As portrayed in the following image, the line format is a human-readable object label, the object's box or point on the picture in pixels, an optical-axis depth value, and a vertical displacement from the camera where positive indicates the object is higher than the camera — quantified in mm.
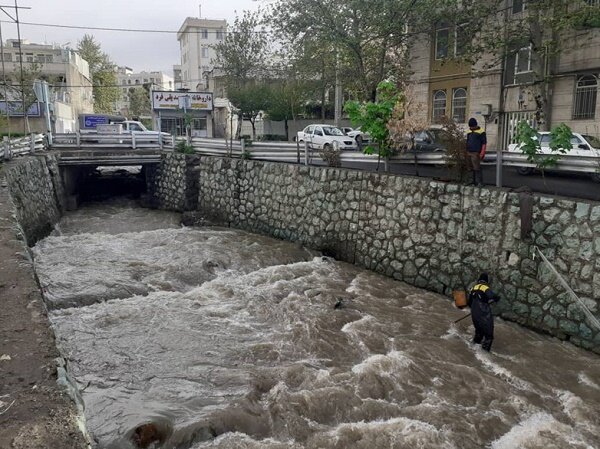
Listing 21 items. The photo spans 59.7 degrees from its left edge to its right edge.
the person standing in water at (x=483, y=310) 8008 -2616
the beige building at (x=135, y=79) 107750 +13701
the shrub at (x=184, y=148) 19906 -327
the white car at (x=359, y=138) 20658 +46
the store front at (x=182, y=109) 38147 +2213
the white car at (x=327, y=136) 21391 +136
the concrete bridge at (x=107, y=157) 19891 -671
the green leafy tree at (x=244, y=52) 40500 +6754
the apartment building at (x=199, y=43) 67250 +12280
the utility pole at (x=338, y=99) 30897 +2576
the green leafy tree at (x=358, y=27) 22531 +4952
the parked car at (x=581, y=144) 14320 -145
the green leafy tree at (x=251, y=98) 36469 +2841
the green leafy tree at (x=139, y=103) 81625 +5634
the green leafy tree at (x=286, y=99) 36000 +2764
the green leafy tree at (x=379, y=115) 12188 +557
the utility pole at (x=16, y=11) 23938 +5822
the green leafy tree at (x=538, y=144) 9000 -89
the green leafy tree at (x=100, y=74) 64812 +8337
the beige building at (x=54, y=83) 39281 +5126
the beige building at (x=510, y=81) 20266 +2550
